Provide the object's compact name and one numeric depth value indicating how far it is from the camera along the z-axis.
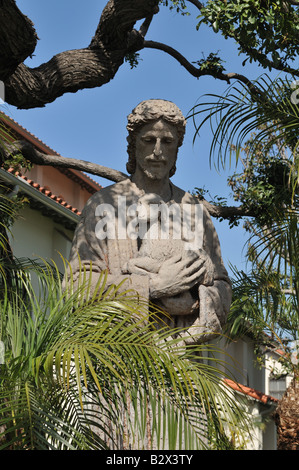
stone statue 5.73
